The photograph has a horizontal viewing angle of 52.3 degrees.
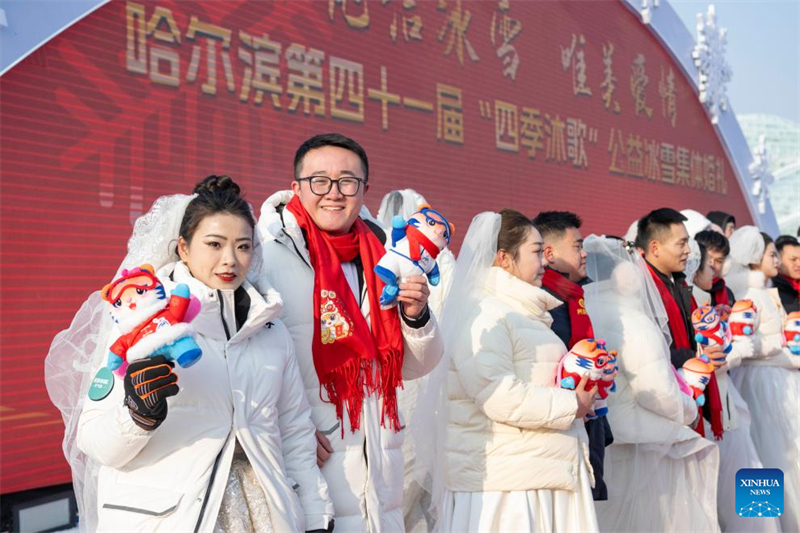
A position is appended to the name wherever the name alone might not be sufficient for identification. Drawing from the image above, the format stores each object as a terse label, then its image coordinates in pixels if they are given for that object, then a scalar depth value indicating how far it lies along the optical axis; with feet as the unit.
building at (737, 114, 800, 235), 52.60
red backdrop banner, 12.07
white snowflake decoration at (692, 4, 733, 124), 30.63
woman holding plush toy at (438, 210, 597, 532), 8.40
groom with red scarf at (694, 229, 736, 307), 13.76
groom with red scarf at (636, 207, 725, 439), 11.84
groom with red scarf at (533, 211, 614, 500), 9.84
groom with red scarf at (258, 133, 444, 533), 6.73
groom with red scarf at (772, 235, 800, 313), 16.29
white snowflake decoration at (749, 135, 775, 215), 33.22
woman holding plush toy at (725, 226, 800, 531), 14.25
